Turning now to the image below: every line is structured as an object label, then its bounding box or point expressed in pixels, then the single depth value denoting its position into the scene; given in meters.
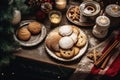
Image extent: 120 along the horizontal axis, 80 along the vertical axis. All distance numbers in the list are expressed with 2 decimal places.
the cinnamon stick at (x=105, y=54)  1.72
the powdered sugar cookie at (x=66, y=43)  1.70
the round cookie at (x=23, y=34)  1.81
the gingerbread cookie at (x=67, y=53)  1.71
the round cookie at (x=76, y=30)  1.80
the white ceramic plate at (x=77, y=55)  1.73
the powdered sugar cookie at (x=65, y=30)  1.77
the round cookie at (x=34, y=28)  1.83
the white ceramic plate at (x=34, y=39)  1.80
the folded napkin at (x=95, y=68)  1.71
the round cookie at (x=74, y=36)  1.75
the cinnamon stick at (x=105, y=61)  1.71
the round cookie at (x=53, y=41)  1.75
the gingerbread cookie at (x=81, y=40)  1.76
